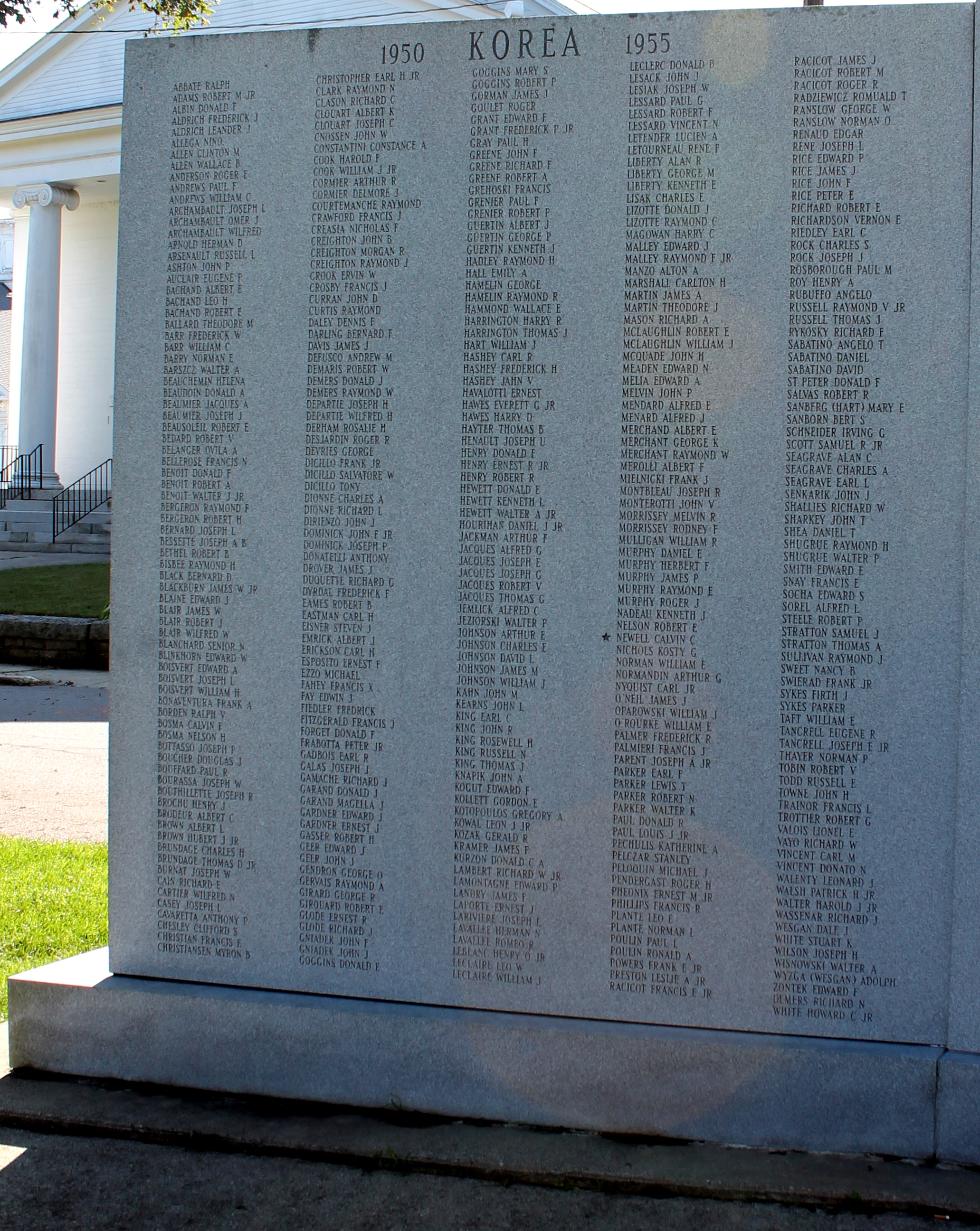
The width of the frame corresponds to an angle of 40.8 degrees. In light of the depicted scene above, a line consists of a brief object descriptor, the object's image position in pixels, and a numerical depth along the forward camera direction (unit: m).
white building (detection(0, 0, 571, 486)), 27.42
